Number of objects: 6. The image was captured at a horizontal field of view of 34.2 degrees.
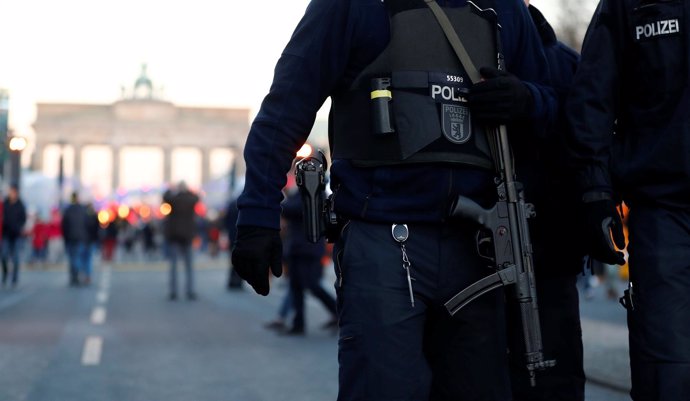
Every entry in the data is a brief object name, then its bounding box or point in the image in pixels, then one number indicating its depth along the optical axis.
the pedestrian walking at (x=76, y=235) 19.86
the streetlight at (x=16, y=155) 24.09
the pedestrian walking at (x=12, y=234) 18.61
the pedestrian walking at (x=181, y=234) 15.91
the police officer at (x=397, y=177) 2.93
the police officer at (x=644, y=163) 3.22
